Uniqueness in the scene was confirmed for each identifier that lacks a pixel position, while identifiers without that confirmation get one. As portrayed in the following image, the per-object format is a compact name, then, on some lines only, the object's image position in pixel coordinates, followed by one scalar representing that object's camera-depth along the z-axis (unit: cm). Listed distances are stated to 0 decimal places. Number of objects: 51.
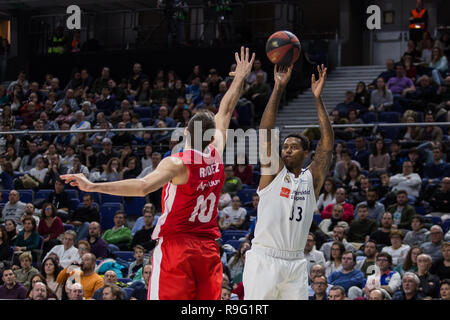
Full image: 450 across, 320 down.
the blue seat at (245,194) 1200
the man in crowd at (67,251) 1071
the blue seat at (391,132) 1257
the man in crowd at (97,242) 1087
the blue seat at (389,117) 1290
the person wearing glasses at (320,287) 874
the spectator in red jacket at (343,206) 1067
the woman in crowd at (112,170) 1259
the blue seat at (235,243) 1057
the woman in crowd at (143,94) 1621
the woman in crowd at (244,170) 1242
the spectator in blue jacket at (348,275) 920
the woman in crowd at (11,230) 1164
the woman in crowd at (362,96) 1380
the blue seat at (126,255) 1091
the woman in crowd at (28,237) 1141
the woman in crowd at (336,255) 953
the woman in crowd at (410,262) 921
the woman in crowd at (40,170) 1338
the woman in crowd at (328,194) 1110
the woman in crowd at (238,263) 975
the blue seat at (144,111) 1539
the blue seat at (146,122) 1468
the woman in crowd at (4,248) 1118
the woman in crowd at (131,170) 1252
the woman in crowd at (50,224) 1169
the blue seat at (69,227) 1195
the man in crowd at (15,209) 1241
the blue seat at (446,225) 1015
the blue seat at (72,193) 1293
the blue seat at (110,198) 1267
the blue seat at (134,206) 1221
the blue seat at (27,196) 1297
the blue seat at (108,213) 1212
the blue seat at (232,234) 1094
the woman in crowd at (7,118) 1609
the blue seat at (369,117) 1307
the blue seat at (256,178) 1259
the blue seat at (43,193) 1293
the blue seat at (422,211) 1089
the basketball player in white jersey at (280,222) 538
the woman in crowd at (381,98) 1331
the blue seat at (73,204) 1271
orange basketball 643
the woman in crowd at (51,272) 1002
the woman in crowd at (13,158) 1394
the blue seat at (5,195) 1306
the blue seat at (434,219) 1038
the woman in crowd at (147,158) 1272
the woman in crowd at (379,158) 1162
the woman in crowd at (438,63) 1398
